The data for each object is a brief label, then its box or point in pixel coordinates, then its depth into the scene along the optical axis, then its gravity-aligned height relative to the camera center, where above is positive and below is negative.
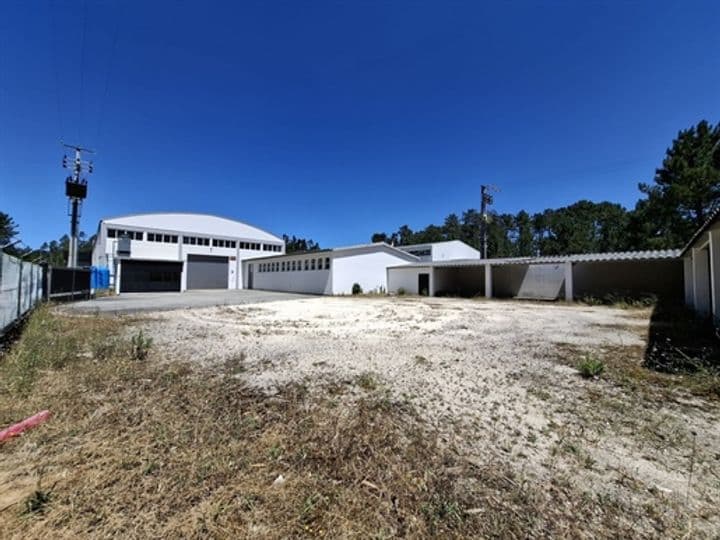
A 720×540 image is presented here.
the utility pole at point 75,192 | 23.41 +7.37
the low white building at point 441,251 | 37.97 +4.39
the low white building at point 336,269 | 20.86 +1.17
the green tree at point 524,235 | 51.62 +8.92
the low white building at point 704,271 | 6.66 +0.41
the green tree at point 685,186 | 20.45 +6.96
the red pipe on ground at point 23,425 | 2.62 -1.30
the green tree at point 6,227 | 33.08 +6.81
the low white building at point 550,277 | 15.32 +0.46
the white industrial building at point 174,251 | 24.56 +3.02
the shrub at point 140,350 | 5.02 -1.14
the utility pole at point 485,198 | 28.72 +8.27
